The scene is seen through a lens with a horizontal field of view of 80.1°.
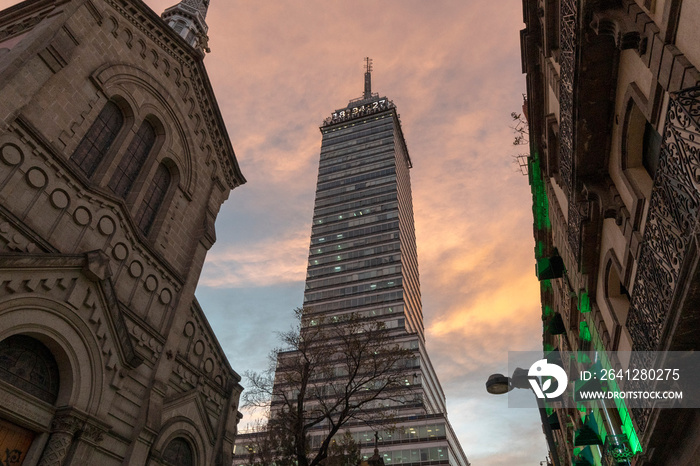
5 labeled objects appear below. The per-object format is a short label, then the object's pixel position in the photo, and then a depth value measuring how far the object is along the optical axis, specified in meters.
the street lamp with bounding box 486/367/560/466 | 7.72
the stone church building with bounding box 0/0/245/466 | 10.28
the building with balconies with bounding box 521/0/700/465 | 4.98
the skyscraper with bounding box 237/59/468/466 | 52.47
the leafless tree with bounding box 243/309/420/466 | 18.67
